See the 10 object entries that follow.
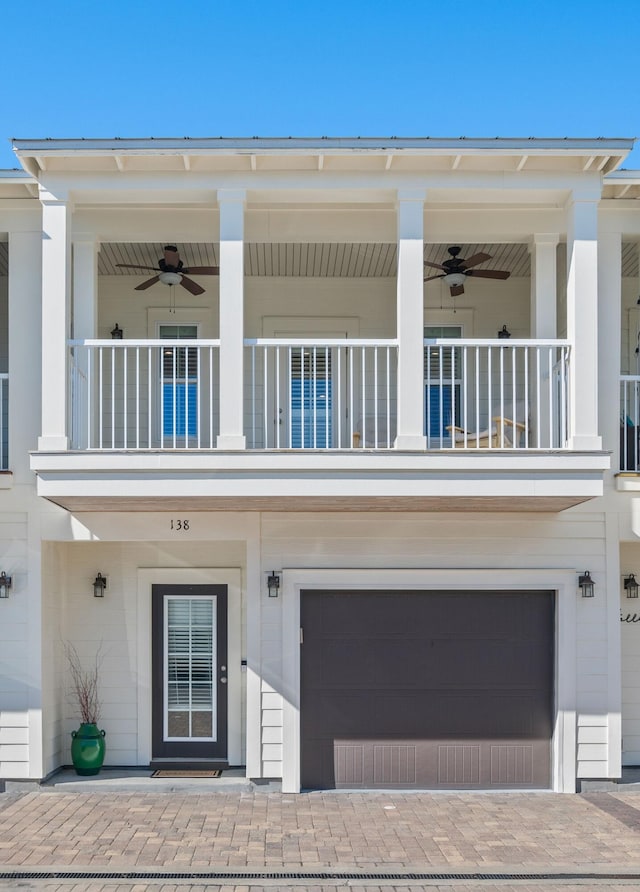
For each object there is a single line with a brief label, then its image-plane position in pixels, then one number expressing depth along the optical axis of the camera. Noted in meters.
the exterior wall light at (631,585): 8.42
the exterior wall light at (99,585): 8.49
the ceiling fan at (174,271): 8.23
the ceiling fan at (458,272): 8.41
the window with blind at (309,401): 9.30
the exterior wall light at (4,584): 7.70
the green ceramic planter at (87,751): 8.07
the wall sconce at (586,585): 7.81
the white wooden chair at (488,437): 7.31
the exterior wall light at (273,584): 7.78
